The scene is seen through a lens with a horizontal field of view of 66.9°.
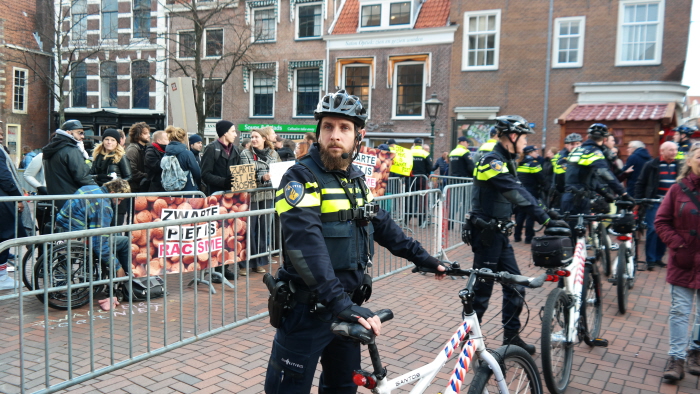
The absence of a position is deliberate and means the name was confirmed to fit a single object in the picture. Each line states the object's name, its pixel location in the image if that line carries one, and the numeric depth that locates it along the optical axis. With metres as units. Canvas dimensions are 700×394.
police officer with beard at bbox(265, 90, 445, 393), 2.32
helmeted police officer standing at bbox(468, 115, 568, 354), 4.57
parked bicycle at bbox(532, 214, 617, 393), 3.89
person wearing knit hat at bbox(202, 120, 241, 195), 7.46
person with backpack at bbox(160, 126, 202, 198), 7.72
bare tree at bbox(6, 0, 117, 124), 26.47
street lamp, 16.44
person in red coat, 4.38
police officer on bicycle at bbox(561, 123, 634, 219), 7.12
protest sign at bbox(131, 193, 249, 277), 4.52
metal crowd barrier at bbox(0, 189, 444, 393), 3.96
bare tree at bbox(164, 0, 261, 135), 24.48
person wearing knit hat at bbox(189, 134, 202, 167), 9.69
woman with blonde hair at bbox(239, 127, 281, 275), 7.54
